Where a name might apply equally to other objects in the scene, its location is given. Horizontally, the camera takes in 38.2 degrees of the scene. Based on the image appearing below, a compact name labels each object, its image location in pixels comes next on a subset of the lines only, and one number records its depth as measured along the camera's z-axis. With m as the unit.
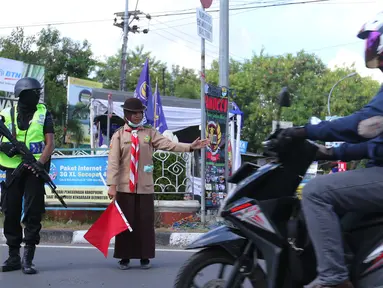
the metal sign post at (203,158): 8.59
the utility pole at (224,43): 9.89
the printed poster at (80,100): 25.30
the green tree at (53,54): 35.00
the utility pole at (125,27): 32.28
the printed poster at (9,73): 22.41
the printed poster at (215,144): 8.82
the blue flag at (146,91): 12.39
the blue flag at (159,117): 13.97
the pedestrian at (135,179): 5.76
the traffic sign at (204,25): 8.52
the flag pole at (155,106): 13.65
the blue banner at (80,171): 9.02
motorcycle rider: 2.81
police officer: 5.33
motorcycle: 2.92
